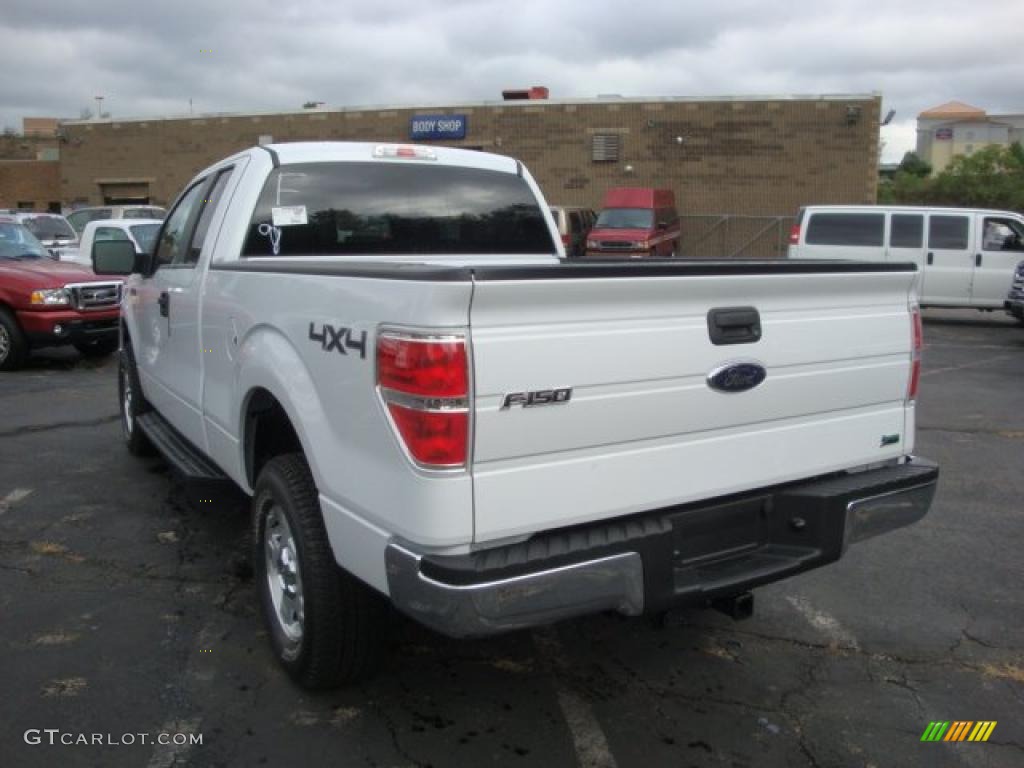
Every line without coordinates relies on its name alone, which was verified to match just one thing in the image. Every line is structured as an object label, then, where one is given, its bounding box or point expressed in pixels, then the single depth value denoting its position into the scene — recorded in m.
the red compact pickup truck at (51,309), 10.41
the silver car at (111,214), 19.27
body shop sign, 31.95
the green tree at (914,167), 83.15
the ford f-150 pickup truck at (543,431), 2.53
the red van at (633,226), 23.12
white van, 16.58
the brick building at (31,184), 41.81
